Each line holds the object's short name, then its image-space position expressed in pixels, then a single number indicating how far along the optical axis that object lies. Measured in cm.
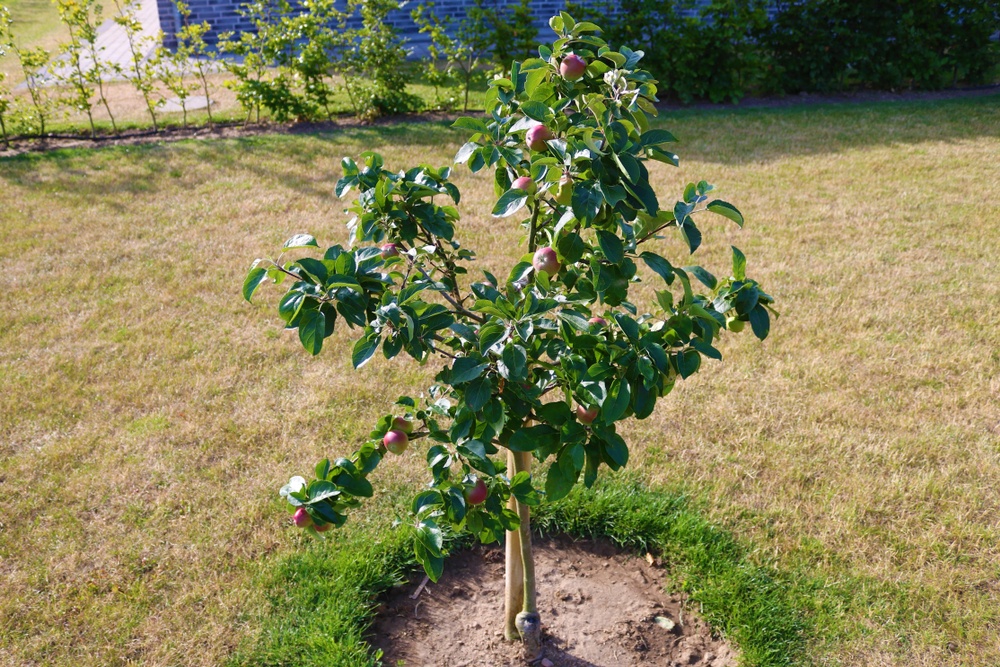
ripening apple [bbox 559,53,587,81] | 178
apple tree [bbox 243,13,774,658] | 166
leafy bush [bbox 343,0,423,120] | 807
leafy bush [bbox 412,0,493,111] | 837
